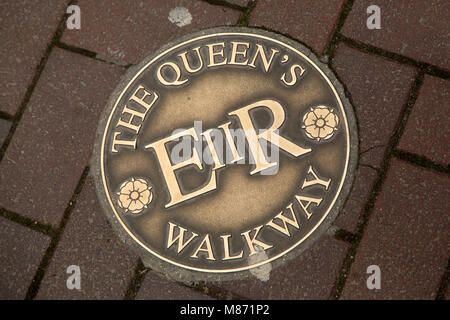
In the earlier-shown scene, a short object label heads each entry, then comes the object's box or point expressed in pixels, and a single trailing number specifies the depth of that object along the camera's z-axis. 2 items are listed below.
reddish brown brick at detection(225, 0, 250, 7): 1.11
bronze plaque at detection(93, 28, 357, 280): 1.08
